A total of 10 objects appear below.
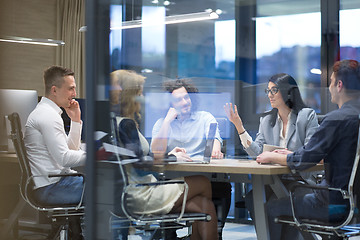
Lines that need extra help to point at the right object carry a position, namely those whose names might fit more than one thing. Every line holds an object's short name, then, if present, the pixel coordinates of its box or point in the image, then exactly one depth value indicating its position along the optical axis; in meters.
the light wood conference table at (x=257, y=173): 2.69
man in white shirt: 3.53
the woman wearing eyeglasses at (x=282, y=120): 2.85
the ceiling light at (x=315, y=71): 2.79
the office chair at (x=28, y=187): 3.52
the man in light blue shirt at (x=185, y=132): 2.48
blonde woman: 2.29
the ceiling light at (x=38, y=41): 6.64
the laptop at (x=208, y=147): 2.74
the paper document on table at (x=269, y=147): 3.10
